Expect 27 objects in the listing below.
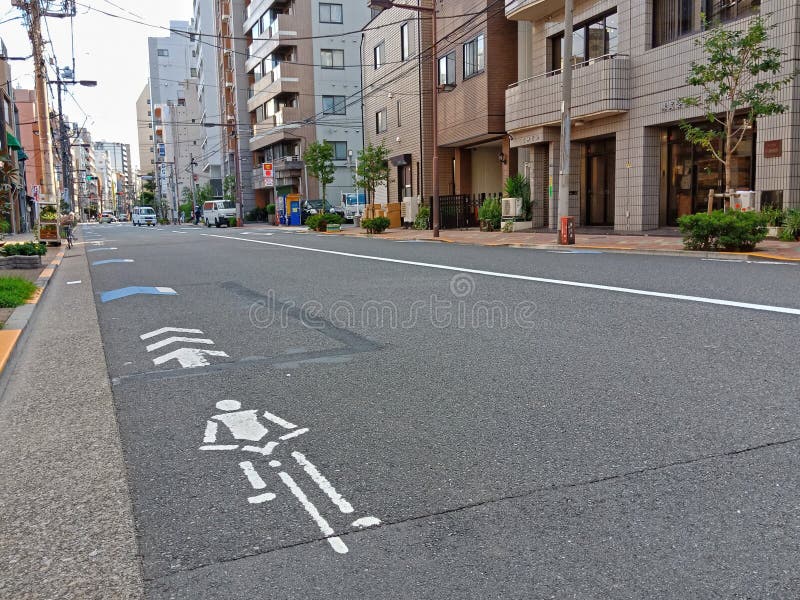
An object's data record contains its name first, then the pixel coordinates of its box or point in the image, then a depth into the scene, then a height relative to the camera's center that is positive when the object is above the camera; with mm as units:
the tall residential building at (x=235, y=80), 68500 +13190
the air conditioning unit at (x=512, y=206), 27109 -30
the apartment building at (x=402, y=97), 35312 +6056
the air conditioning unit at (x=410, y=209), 35219 -47
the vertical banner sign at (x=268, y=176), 51250 +2608
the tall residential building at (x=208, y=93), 88250 +15380
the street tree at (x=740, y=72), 15356 +2858
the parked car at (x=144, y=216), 72625 -173
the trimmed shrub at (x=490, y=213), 27953 -269
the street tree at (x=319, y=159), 45438 +3271
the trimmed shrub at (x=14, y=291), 9422 -1066
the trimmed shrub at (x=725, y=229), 14170 -586
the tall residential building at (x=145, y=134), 181750 +21464
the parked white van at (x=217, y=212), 57062 +57
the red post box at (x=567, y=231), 18859 -704
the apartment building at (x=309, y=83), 56000 +10267
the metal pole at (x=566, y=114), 19109 +2471
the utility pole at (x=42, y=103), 25281 +4111
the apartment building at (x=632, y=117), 17469 +2803
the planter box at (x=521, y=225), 27083 -755
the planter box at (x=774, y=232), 16812 -766
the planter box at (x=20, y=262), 15769 -997
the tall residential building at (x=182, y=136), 117500 +13239
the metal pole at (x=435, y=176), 27112 +1221
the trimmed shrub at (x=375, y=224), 31531 -681
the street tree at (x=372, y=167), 37156 +2196
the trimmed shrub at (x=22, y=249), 16719 -767
